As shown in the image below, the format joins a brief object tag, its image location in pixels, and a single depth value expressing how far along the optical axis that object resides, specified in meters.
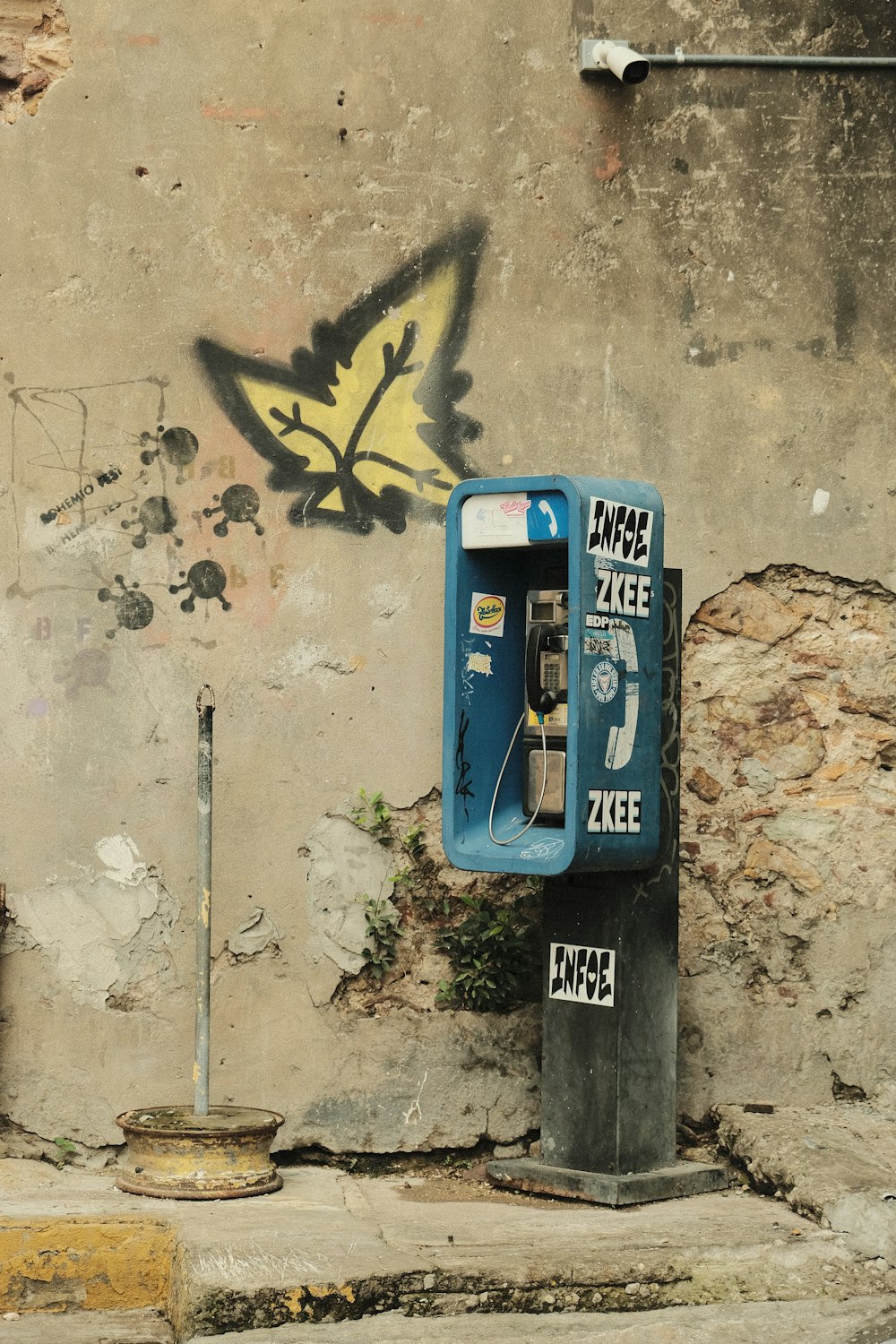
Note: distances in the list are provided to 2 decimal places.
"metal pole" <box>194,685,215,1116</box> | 4.12
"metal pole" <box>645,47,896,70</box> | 4.70
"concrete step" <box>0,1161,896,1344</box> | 3.31
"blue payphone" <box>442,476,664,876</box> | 3.96
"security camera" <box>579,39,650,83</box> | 4.56
